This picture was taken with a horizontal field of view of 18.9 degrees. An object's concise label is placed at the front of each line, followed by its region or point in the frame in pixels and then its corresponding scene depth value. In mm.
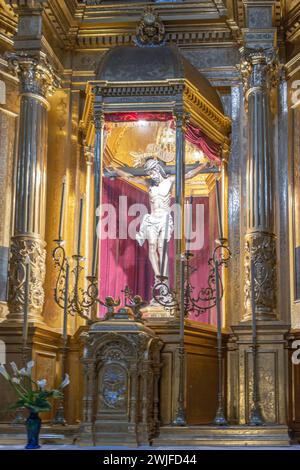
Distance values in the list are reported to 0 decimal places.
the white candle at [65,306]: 8484
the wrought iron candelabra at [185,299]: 7926
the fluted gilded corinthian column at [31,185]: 9773
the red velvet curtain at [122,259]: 10211
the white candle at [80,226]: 8758
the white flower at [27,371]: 7325
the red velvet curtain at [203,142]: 10281
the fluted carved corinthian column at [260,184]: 9555
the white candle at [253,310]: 8328
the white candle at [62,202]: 8656
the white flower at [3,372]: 7254
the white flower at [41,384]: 7211
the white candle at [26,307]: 8508
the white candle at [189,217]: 8920
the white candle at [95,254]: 9581
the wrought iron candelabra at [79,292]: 8891
